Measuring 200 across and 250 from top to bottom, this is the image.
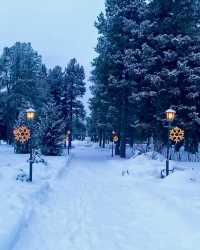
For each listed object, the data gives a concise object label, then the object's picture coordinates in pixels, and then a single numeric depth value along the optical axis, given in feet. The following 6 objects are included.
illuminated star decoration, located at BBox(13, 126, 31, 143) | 68.95
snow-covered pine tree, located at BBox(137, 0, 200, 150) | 107.24
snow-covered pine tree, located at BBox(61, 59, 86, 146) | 225.97
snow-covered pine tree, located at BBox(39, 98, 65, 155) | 134.92
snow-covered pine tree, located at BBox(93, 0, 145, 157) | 127.54
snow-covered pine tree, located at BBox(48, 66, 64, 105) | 222.07
